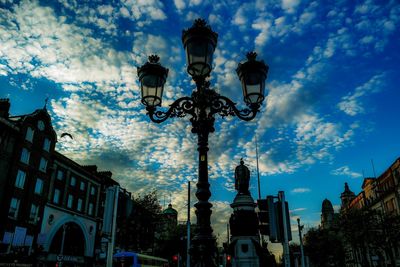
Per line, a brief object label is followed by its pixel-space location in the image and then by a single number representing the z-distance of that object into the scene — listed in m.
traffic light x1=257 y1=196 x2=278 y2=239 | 6.99
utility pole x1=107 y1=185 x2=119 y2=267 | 6.18
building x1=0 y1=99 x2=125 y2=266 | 31.06
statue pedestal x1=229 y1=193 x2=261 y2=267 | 23.23
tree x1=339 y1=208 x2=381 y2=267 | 41.94
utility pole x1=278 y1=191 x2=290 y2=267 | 6.90
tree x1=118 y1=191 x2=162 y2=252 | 41.66
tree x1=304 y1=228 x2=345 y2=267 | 69.38
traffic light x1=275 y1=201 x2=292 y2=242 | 6.93
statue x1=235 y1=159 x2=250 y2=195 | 26.67
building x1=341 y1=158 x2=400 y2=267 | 40.38
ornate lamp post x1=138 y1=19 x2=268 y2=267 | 5.93
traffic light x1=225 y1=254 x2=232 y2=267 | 22.23
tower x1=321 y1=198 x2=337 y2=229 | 129.62
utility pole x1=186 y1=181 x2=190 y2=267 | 20.79
